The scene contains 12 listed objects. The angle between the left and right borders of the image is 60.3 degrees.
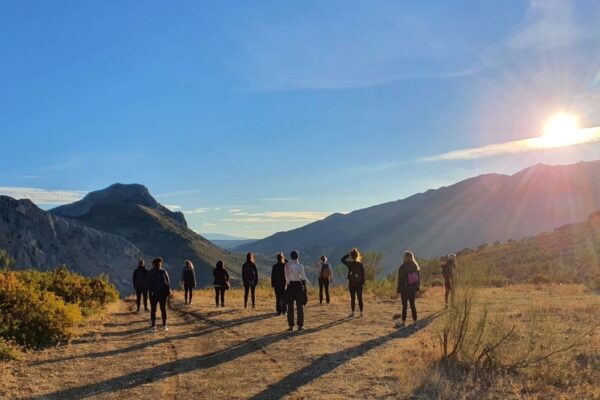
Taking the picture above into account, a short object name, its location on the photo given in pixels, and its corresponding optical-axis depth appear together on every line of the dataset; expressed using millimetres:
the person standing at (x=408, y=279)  12945
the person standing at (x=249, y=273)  17203
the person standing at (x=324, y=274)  18328
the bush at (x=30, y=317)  10930
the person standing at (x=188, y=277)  19094
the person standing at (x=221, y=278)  18312
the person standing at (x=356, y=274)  14500
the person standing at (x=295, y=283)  12375
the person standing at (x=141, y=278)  17500
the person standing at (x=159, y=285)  12930
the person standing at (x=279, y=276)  14758
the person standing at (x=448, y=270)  16969
